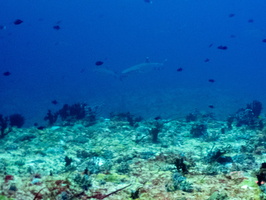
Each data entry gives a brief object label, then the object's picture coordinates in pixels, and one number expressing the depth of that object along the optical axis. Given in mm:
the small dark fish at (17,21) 12734
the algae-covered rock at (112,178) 6543
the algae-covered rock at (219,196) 4443
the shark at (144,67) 23525
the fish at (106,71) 28172
